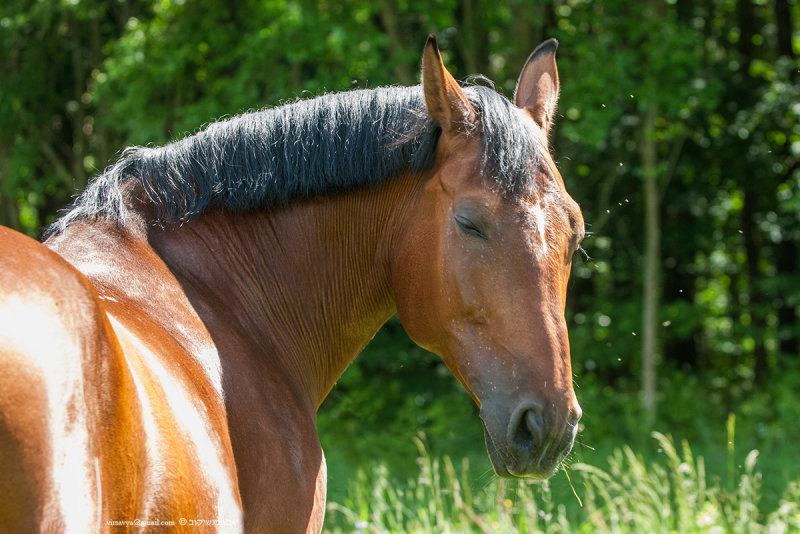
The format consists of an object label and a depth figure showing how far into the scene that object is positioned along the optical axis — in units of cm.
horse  283
